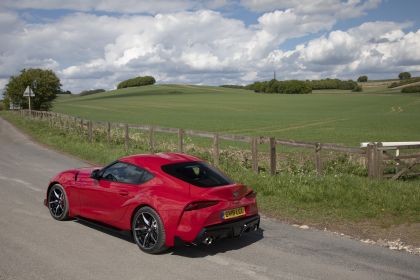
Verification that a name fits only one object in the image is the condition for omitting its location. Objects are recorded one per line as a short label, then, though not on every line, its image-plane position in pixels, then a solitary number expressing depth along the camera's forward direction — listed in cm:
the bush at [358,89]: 12188
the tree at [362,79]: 16225
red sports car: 592
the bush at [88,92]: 15219
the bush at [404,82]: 11932
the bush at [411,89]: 9681
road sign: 3603
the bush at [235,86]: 15542
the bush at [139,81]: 15675
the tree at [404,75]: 15098
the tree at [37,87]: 4884
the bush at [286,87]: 11900
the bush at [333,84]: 12719
